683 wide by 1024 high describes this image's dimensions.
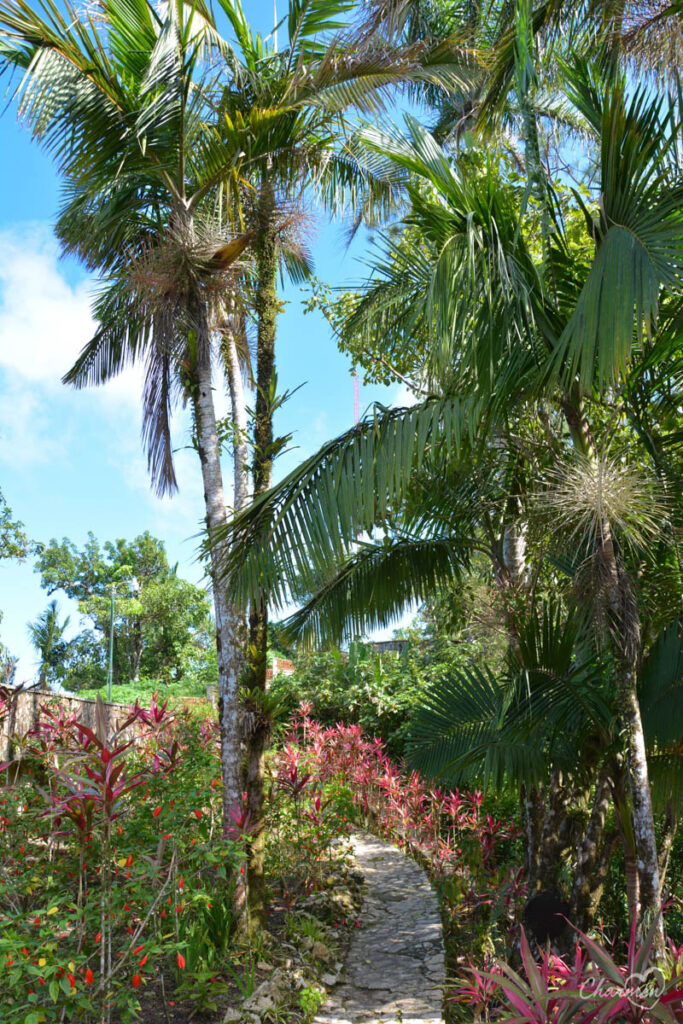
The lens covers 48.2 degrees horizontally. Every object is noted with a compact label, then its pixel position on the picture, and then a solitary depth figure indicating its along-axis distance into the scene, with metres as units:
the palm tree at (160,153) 4.98
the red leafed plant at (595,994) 1.78
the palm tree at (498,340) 3.56
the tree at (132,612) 31.47
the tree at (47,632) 32.25
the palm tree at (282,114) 5.13
